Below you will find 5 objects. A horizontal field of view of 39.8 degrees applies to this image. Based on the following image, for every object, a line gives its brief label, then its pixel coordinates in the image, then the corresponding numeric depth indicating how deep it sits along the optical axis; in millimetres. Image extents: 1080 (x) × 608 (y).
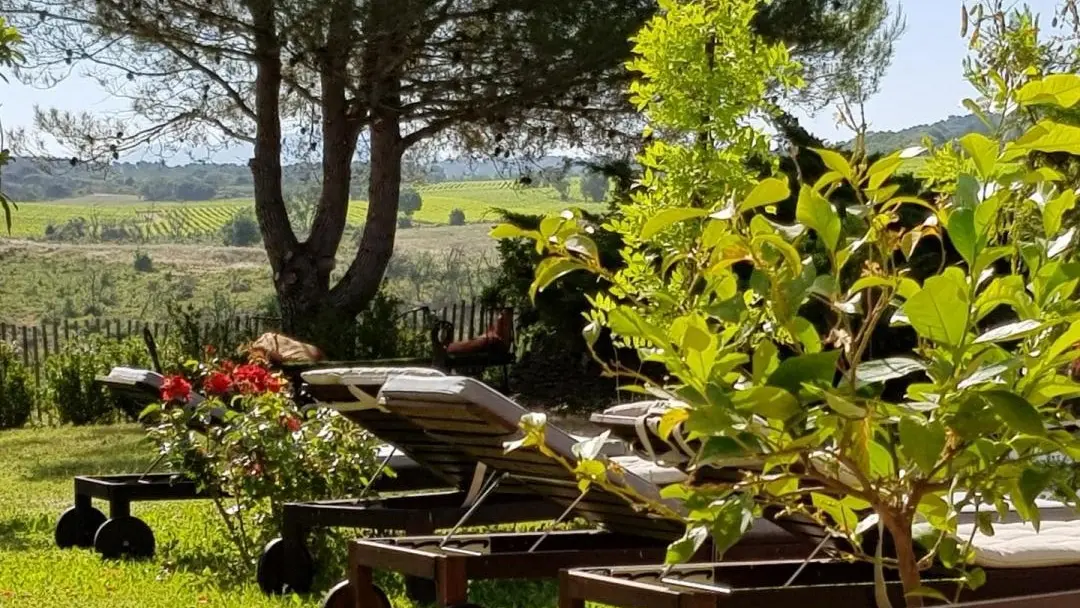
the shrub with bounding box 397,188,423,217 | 34781
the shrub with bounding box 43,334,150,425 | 14867
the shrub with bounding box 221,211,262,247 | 45906
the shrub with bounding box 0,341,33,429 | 14883
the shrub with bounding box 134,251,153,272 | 41219
